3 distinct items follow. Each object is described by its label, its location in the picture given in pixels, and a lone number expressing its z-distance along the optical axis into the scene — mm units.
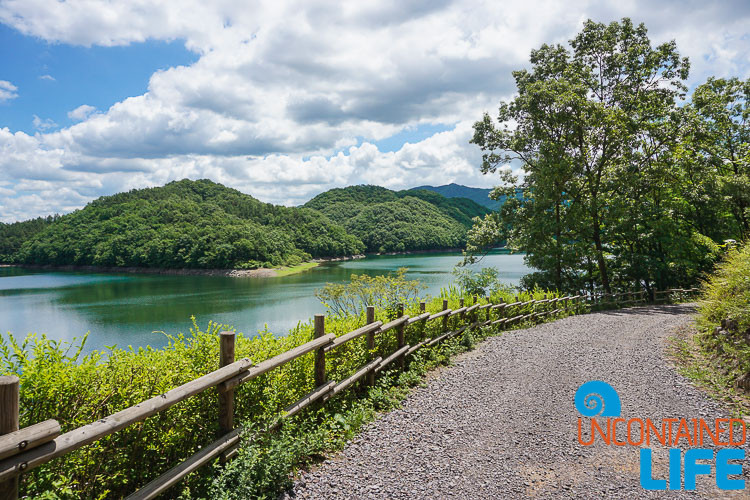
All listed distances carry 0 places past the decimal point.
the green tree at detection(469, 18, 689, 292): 20719
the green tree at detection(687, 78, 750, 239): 21734
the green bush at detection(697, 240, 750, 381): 6547
